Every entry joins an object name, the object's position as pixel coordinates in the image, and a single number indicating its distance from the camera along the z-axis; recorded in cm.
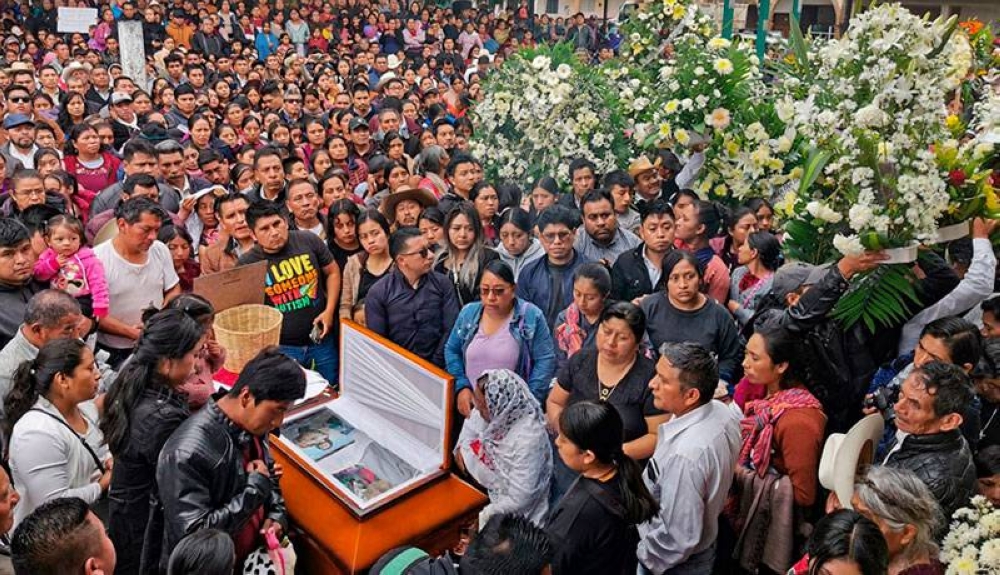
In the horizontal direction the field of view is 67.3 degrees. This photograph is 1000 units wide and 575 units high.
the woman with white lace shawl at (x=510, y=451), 267
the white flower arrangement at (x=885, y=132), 274
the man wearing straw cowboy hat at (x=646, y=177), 534
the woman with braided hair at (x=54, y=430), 255
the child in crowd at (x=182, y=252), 446
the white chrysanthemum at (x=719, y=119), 482
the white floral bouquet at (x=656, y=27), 566
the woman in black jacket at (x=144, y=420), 240
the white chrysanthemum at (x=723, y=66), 473
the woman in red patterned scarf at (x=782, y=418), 270
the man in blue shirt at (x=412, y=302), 387
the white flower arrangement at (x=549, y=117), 534
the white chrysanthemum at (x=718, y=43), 499
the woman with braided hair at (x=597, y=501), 223
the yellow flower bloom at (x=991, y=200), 291
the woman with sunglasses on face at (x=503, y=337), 344
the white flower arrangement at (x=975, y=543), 195
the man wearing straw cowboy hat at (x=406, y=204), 498
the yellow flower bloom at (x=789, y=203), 324
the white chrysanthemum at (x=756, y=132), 472
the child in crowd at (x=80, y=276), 372
